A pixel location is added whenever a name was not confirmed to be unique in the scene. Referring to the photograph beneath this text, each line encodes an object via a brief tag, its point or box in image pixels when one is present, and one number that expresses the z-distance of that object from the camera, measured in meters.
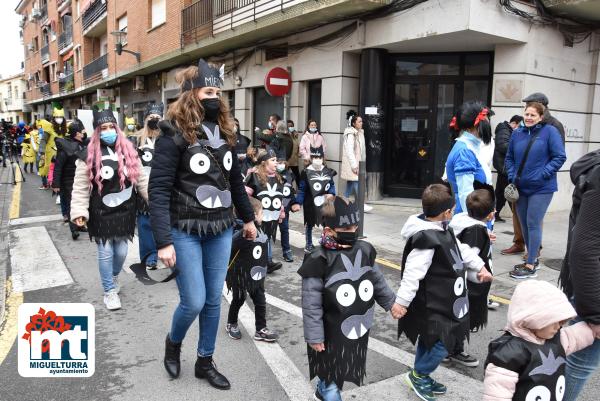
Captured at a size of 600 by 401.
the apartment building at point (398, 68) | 8.94
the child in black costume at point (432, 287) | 2.85
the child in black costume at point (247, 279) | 3.86
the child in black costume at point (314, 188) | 6.26
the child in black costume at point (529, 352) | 1.99
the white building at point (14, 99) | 55.91
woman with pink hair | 4.54
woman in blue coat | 5.31
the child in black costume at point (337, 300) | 2.61
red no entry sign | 11.48
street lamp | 19.44
